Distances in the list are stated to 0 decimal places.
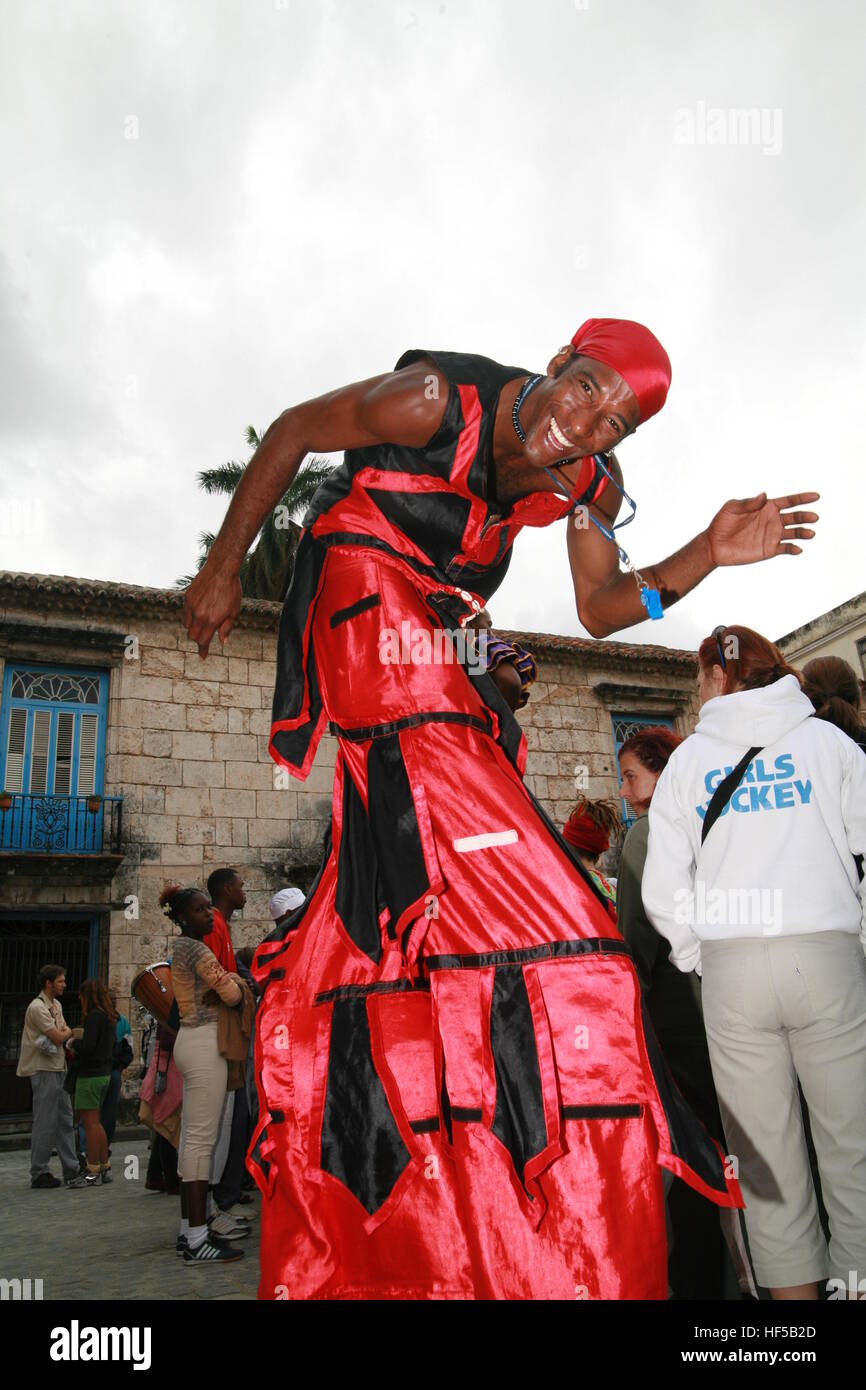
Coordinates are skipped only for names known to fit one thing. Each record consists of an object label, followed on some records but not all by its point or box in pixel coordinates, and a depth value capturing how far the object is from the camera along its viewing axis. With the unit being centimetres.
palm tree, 2747
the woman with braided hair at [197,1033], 515
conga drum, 685
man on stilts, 171
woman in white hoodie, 254
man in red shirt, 618
